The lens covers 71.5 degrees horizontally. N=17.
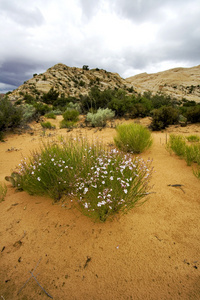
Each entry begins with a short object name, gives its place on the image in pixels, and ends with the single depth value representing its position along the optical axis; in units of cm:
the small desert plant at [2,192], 252
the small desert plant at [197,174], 267
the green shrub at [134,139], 411
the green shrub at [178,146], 365
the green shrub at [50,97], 2398
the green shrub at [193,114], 765
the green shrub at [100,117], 868
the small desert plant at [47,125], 915
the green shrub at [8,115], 761
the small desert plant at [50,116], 1184
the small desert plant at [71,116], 1046
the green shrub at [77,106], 1350
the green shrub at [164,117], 745
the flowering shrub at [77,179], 179
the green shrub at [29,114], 1013
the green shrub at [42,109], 1323
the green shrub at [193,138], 487
